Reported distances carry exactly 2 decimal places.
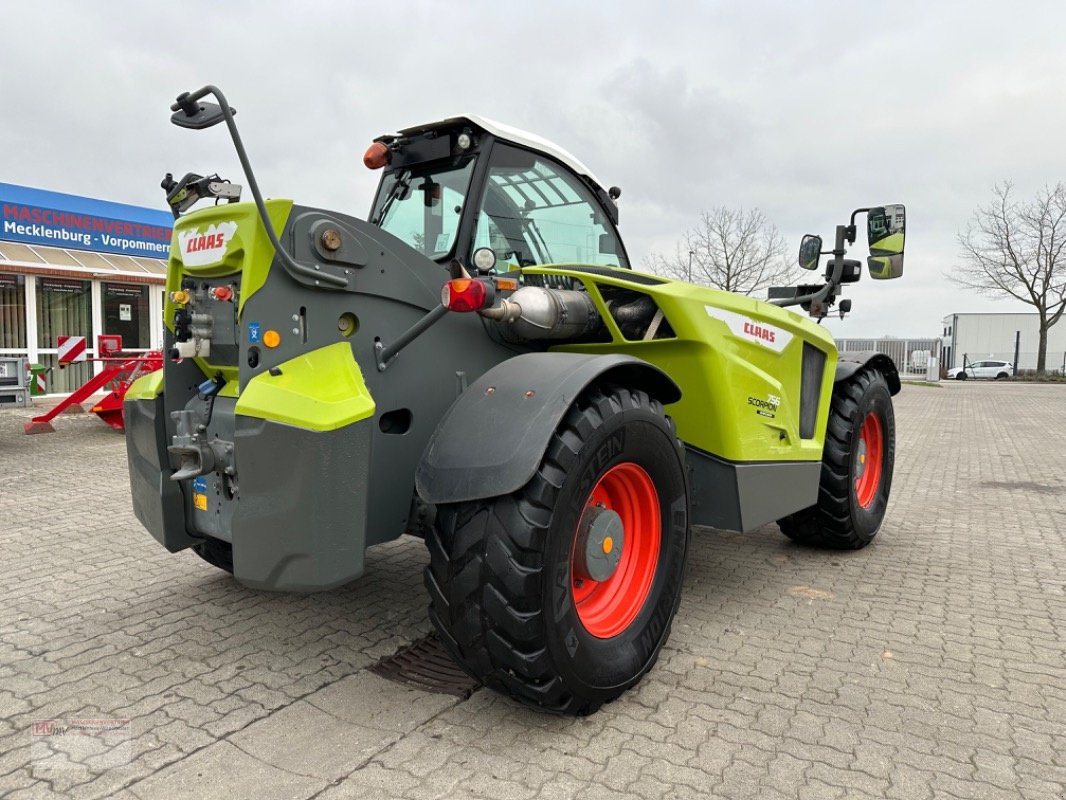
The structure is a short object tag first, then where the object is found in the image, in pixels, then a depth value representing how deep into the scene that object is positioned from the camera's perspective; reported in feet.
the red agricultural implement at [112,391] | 36.47
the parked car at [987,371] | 135.74
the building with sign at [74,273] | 49.73
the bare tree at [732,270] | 90.33
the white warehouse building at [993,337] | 164.35
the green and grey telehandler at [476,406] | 8.27
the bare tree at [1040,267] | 114.01
